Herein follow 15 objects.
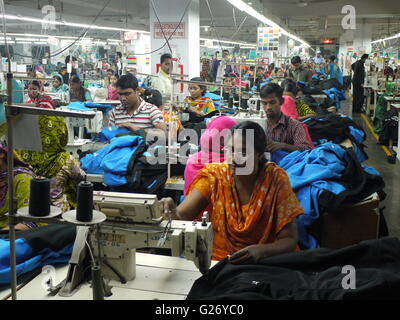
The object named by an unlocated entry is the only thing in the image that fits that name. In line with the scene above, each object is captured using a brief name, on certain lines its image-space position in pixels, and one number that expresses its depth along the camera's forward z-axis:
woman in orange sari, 2.04
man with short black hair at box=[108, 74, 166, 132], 4.07
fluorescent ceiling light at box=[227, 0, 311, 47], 7.39
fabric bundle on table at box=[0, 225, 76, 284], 1.71
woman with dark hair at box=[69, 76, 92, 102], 7.62
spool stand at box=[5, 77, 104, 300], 1.19
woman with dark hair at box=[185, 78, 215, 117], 5.57
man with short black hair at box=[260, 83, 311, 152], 3.65
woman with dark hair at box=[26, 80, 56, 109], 5.12
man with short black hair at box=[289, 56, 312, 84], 10.58
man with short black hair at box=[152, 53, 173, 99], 6.38
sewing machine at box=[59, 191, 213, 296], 1.54
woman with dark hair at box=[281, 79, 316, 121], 5.63
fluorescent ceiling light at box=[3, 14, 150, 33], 9.57
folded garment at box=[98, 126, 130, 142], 3.96
